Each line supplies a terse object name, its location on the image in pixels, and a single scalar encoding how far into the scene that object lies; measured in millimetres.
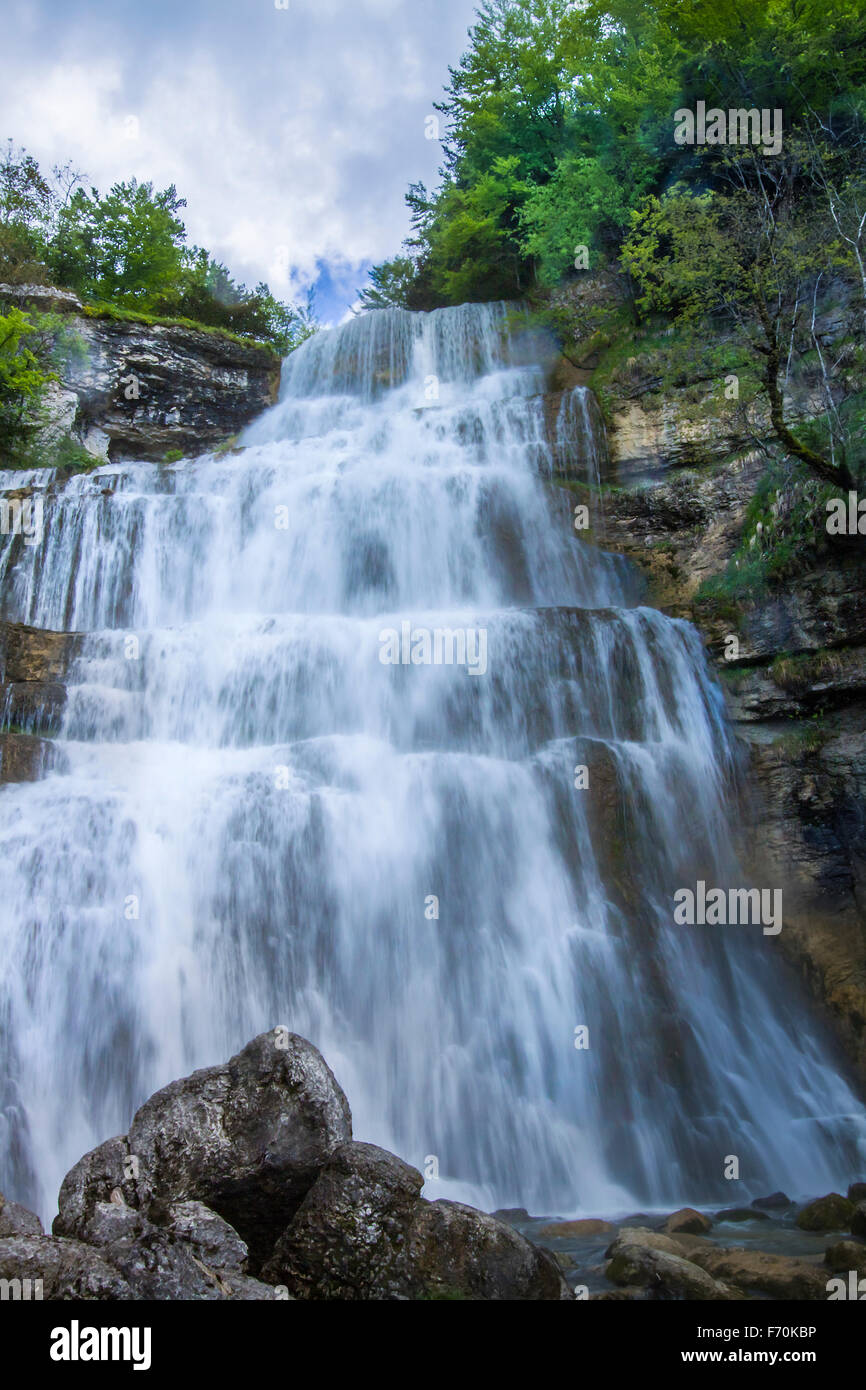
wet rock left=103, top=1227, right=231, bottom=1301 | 4453
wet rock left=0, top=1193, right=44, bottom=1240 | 5055
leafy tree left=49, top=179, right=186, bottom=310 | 27266
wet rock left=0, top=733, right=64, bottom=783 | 11523
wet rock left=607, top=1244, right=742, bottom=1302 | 5723
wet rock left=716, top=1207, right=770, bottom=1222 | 8008
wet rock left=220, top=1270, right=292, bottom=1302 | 4695
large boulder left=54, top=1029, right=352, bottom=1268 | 5559
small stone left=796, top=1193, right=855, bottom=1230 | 7547
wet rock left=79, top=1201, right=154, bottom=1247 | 4965
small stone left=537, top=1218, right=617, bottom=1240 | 7457
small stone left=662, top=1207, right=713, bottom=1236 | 7535
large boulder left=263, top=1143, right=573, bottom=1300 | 5039
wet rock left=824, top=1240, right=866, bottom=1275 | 6152
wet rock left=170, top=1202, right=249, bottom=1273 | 5016
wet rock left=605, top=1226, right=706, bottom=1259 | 6566
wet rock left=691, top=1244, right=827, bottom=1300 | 5898
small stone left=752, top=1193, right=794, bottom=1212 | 8273
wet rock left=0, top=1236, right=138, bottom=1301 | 4344
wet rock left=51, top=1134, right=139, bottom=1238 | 5312
